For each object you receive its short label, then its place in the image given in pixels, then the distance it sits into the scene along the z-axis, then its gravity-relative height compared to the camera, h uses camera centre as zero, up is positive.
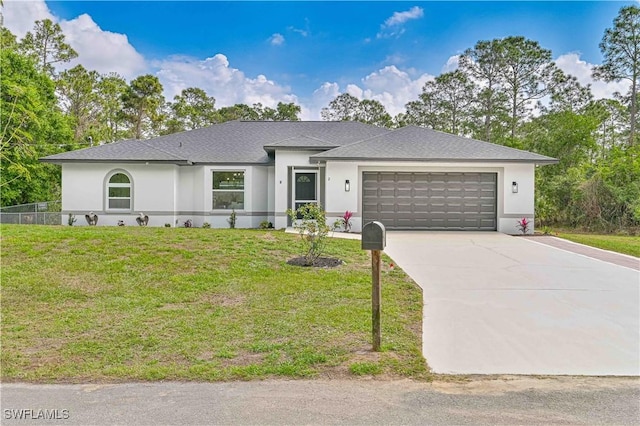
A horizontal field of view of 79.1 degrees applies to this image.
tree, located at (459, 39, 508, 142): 29.02 +9.66
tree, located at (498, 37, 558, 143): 27.52 +9.71
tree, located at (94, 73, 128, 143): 31.45 +8.25
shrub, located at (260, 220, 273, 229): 15.47 -0.83
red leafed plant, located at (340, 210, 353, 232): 14.09 -0.51
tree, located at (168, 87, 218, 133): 36.72 +9.09
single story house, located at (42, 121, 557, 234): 14.39 +0.86
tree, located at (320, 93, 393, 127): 38.41 +9.59
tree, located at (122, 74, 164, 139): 29.05 +7.89
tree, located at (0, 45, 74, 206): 19.48 +4.03
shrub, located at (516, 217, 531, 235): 14.34 -0.69
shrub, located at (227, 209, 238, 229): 15.80 -0.65
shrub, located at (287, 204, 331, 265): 8.00 -0.54
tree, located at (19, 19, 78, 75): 27.61 +11.37
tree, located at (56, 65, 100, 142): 29.23 +8.29
